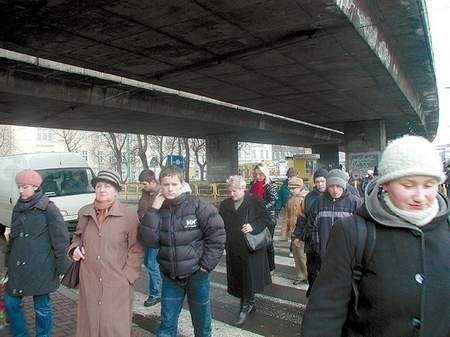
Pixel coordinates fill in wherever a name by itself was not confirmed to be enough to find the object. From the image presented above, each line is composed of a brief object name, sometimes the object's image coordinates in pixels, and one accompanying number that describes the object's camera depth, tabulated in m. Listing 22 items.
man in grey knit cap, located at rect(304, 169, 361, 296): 4.84
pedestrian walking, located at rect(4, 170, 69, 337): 4.05
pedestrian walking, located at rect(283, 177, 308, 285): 6.75
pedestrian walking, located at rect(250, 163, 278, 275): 5.75
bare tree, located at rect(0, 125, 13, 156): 48.00
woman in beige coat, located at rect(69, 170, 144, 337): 3.40
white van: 12.10
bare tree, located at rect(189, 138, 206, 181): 44.86
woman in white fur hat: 1.71
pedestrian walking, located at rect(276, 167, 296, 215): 10.47
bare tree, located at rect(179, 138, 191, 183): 42.95
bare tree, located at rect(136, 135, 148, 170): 40.28
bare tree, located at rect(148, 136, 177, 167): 44.95
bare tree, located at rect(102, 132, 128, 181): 42.76
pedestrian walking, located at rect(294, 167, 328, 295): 5.22
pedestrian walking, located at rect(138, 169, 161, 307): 5.85
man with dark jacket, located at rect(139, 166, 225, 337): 3.81
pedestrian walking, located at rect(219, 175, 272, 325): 5.14
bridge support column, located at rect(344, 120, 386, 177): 24.11
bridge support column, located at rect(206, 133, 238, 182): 28.20
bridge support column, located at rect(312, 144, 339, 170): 49.28
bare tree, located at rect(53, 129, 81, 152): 49.03
